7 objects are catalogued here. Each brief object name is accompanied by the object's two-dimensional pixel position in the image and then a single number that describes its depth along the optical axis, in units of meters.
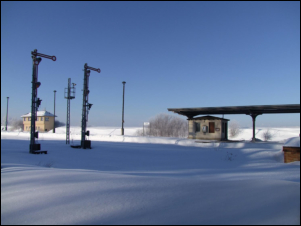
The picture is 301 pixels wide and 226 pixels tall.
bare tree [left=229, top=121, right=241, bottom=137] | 43.47
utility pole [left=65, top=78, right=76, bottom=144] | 23.58
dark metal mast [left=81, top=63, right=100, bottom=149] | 19.16
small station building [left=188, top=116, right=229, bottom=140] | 24.93
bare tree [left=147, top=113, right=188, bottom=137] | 47.28
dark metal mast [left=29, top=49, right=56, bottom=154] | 14.80
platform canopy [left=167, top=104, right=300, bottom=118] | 21.06
